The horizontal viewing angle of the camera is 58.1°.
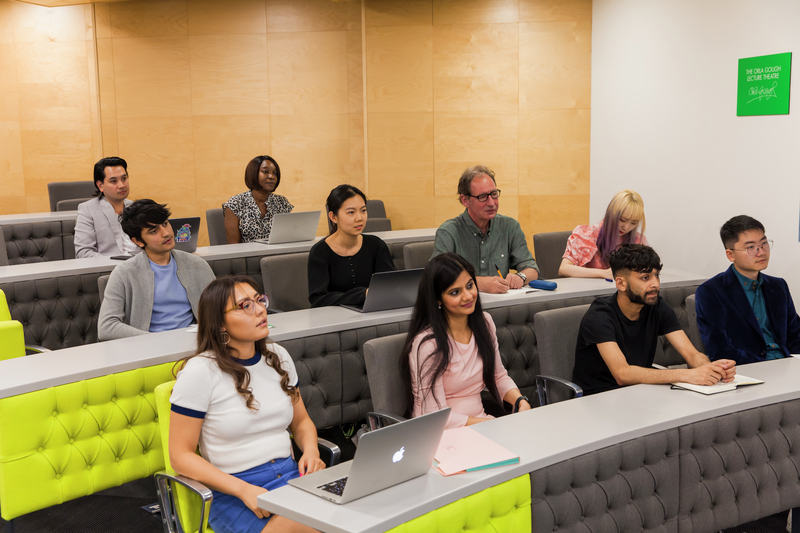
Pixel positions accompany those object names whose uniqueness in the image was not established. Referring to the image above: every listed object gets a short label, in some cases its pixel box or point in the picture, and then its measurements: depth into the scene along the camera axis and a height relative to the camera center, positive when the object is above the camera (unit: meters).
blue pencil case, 3.49 -0.52
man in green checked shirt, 3.69 -0.30
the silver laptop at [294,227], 4.77 -0.31
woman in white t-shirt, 2.07 -0.68
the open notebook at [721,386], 2.38 -0.71
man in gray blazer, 4.85 -0.22
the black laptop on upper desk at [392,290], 3.10 -0.48
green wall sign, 4.50 +0.57
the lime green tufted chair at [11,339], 2.86 -0.61
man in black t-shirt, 2.71 -0.60
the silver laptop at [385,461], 1.64 -0.66
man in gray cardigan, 3.23 -0.47
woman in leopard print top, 5.32 -0.18
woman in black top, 3.54 -0.38
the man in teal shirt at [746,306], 3.09 -0.57
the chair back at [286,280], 4.08 -0.56
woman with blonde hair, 3.92 -0.35
